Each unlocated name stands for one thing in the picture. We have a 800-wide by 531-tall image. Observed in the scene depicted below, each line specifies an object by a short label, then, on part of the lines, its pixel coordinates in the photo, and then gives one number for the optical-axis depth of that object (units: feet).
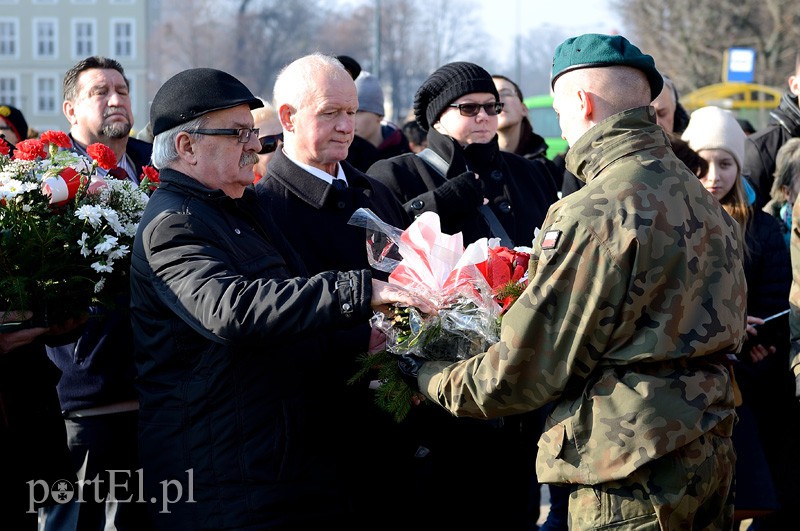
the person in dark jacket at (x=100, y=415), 14.84
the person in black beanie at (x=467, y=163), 16.61
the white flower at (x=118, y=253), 12.75
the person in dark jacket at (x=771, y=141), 22.65
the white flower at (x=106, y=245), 12.58
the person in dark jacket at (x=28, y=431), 13.41
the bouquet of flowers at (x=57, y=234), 12.35
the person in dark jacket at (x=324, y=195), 13.84
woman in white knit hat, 16.87
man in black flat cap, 10.44
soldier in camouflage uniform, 9.66
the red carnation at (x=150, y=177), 14.49
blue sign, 53.67
